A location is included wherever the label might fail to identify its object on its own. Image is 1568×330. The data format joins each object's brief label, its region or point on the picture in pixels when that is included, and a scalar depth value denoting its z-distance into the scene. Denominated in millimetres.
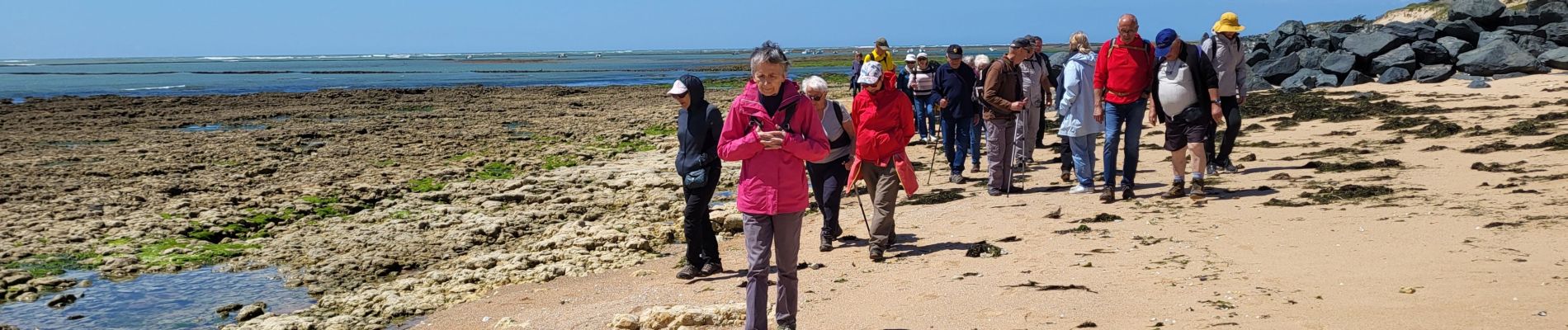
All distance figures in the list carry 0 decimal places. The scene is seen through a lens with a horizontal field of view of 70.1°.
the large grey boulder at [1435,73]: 20625
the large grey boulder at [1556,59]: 20453
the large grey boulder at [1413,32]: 23781
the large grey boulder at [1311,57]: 24344
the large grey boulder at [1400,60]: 21812
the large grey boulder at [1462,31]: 24406
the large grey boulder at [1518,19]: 25766
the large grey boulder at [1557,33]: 22578
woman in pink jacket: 4832
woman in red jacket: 7465
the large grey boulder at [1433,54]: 22172
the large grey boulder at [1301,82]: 22047
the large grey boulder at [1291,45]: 27281
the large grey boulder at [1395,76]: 21328
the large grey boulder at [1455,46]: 22469
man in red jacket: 8430
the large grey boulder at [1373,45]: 23109
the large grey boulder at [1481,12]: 26141
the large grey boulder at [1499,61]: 20266
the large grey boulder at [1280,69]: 24062
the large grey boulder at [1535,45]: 21766
